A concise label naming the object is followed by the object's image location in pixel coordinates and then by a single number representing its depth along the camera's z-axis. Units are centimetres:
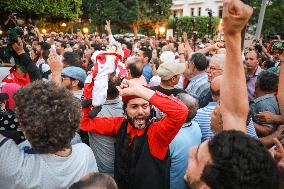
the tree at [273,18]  3202
